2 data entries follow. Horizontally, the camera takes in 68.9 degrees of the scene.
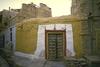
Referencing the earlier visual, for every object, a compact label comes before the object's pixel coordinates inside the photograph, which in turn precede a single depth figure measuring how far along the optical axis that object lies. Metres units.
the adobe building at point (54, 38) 5.35
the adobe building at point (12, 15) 7.27
